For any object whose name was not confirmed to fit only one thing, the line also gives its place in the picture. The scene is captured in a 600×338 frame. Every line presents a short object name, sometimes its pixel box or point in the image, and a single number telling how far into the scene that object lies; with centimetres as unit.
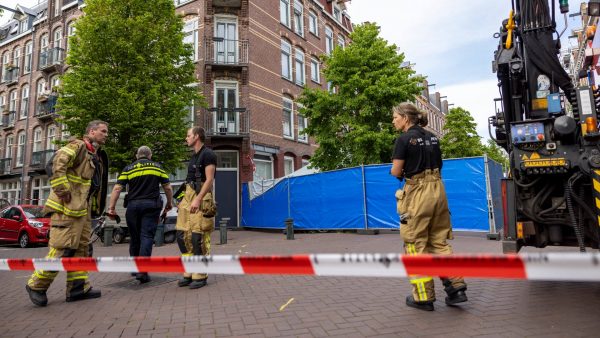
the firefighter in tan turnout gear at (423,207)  341
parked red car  1217
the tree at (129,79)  1251
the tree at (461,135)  2909
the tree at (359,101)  1492
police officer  504
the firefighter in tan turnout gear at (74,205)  393
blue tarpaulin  984
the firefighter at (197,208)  469
